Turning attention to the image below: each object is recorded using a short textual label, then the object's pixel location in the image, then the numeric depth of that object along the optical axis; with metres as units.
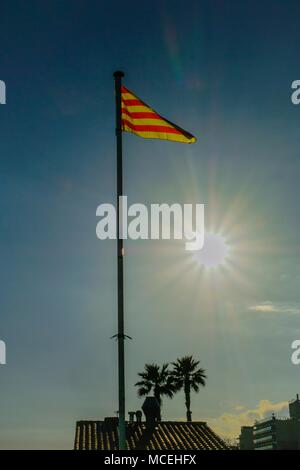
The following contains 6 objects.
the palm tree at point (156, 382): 63.22
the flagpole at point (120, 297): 15.22
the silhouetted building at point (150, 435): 37.75
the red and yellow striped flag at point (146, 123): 18.33
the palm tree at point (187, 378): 64.25
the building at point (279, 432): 87.32
